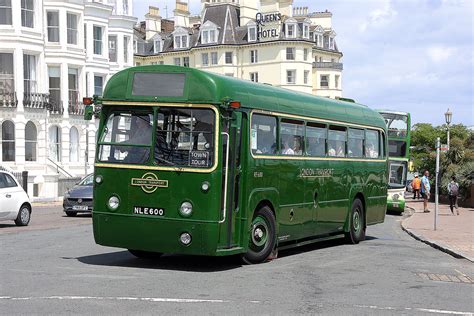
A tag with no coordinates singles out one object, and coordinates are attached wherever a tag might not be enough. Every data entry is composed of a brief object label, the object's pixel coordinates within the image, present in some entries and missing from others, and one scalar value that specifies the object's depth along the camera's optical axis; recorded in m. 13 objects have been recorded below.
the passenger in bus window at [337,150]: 18.22
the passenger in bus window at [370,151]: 20.70
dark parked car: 29.86
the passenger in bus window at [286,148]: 15.77
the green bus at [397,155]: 37.56
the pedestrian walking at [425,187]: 38.99
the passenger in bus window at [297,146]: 16.31
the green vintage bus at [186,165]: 13.28
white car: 23.89
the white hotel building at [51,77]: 46.22
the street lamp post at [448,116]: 46.94
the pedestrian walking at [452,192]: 38.72
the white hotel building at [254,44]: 99.19
